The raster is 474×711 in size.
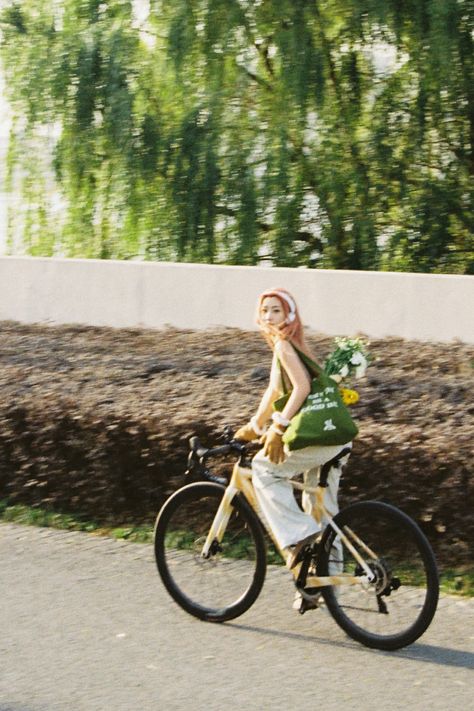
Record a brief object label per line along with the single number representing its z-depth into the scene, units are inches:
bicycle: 198.8
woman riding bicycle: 203.3
